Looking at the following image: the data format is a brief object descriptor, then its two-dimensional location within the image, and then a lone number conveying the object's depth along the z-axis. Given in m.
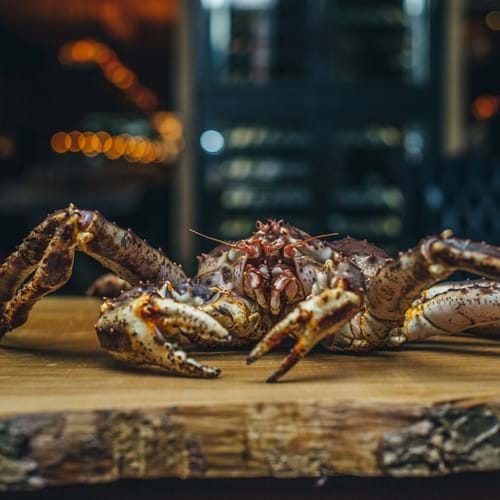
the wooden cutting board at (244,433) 1.21
